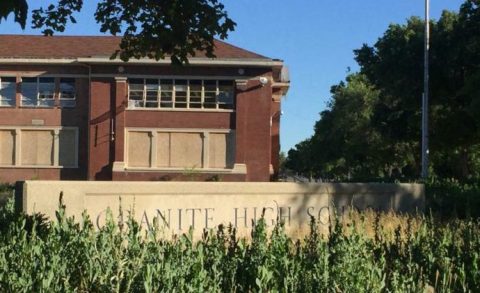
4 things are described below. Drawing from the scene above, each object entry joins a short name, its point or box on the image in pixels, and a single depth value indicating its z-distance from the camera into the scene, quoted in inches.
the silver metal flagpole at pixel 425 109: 1349.7
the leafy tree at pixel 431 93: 1416.1
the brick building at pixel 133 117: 1541.6
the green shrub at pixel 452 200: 542.5
